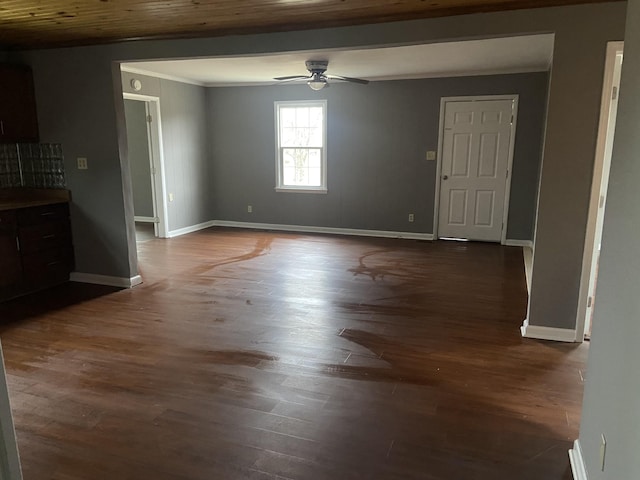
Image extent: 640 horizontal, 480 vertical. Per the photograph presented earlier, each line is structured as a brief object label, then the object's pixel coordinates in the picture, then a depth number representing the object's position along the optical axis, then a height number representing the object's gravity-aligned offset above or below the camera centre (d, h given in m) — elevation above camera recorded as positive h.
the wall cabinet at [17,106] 4.31 +0.48
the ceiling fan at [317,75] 5.25 +0.94
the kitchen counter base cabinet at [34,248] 4.18 -0.88
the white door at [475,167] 6.40 -0.15
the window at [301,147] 7.41 +0.15
